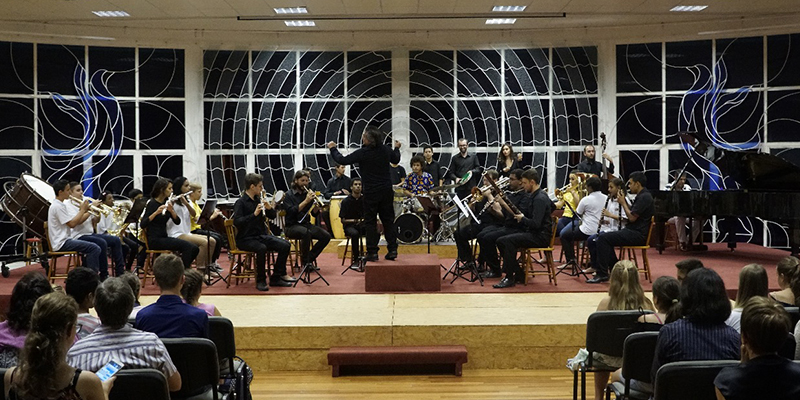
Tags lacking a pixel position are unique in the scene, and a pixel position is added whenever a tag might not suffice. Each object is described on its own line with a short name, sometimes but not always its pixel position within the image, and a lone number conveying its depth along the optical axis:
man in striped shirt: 3.07
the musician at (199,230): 8.91
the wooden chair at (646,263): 8.15
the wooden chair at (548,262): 7.95
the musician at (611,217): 8.06
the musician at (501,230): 8.30
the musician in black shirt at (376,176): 8.04
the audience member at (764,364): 2.45
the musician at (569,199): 9.76
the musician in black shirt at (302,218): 8.75
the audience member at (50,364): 2.35
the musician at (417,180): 10.89
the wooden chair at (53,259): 7.96
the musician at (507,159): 11.55
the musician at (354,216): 8.78
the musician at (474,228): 8.59
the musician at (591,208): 8.48
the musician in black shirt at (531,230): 7.77
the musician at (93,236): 8.27
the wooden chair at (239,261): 7.96
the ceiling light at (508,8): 11.28
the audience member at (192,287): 4.10
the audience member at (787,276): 4.09
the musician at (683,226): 11.11
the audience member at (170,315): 3.72
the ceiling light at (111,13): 11.23
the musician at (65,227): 7.99
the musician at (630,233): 8.07
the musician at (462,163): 12.25
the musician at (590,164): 11.66
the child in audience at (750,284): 3.69
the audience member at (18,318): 2.95
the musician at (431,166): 12.07
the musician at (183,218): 8.31
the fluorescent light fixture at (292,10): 11.23
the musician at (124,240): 9.45
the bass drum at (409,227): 9.87
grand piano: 8.66
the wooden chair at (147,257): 8.02
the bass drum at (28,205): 8.79
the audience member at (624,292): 4.29
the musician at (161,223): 7.93
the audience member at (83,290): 3.49
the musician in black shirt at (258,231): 7.79
